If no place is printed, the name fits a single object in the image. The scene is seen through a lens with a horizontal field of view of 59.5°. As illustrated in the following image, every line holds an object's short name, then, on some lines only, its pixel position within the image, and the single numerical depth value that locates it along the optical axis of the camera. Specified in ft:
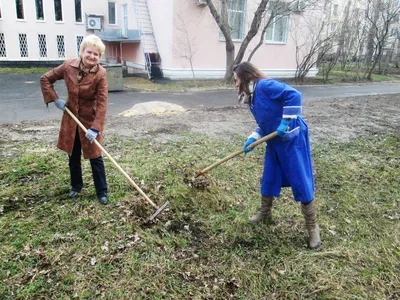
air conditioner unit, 66.90
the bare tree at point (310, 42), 60.13
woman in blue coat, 9.55
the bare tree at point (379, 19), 69.67
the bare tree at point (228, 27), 47.91
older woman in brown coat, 11.05
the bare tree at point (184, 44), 51.82
